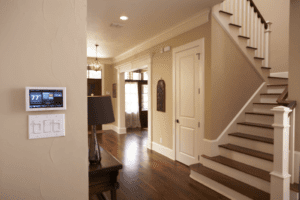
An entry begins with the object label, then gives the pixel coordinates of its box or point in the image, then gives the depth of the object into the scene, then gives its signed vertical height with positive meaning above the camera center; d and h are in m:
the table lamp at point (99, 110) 1.70 -0.13
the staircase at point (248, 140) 2.67 -0.73
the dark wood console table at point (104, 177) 1.79 -0.77
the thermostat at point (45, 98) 1.11 -0.01
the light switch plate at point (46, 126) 1.13 -0.18
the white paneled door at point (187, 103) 3.71 -0.15
